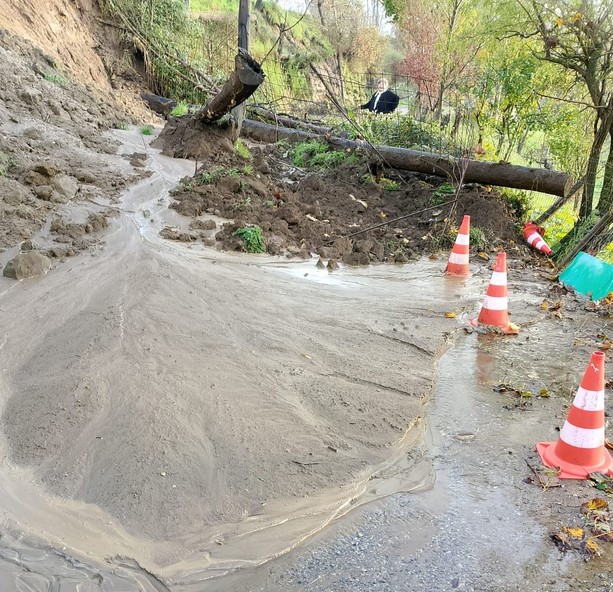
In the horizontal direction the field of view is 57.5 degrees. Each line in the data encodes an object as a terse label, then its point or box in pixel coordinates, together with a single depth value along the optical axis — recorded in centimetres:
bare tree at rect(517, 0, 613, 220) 891
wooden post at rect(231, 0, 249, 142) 1047
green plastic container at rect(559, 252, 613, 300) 634
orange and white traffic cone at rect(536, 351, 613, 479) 316
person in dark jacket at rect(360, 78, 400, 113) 1561
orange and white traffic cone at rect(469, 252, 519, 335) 534
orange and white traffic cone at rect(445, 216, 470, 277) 721
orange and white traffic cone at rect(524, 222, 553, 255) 916
